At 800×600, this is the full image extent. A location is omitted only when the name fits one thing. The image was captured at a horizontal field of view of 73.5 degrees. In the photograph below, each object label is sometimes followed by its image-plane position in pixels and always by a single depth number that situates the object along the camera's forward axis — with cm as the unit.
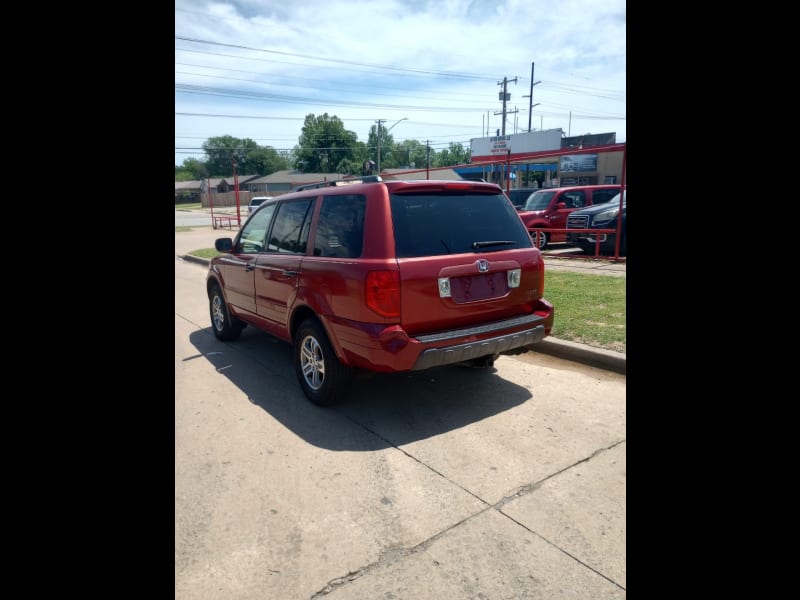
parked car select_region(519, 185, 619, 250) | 1441
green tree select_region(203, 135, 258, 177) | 11912
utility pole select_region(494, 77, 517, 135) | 5566
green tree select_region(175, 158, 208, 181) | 13112
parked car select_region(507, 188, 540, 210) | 1946
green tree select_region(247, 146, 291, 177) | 11819
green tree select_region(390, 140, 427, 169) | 11436
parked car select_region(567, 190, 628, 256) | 1202
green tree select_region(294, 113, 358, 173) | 9906
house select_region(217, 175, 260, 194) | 8738
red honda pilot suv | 386
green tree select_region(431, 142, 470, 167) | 10645
